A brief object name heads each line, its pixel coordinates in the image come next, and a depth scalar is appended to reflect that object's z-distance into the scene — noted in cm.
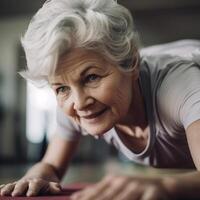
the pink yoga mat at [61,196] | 92
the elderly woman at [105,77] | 92
